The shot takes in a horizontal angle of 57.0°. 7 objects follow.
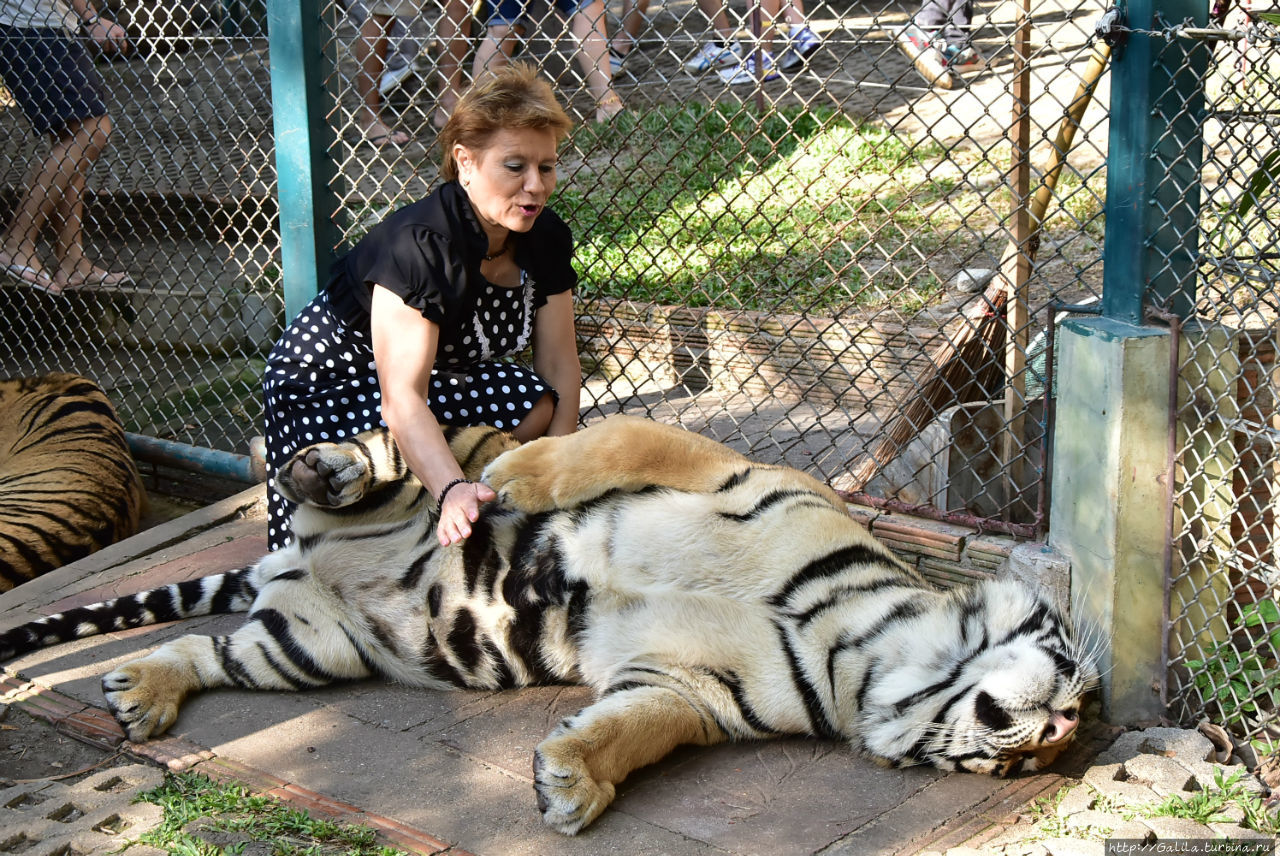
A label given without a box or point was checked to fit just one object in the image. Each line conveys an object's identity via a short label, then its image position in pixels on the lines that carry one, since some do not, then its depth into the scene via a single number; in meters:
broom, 3.03
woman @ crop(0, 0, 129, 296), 5.35
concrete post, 2.66
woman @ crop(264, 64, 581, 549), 3.05
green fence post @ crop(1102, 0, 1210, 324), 2.56
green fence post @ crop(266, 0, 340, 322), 3.83
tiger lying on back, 2.57
